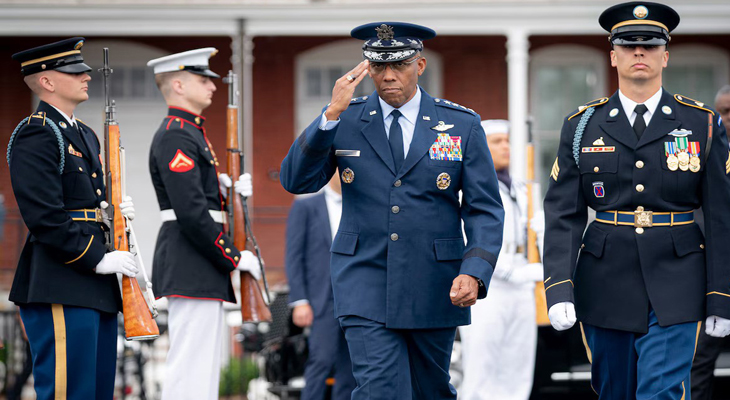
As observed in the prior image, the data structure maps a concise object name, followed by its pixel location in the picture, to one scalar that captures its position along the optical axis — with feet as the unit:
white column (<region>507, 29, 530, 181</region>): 83.61
